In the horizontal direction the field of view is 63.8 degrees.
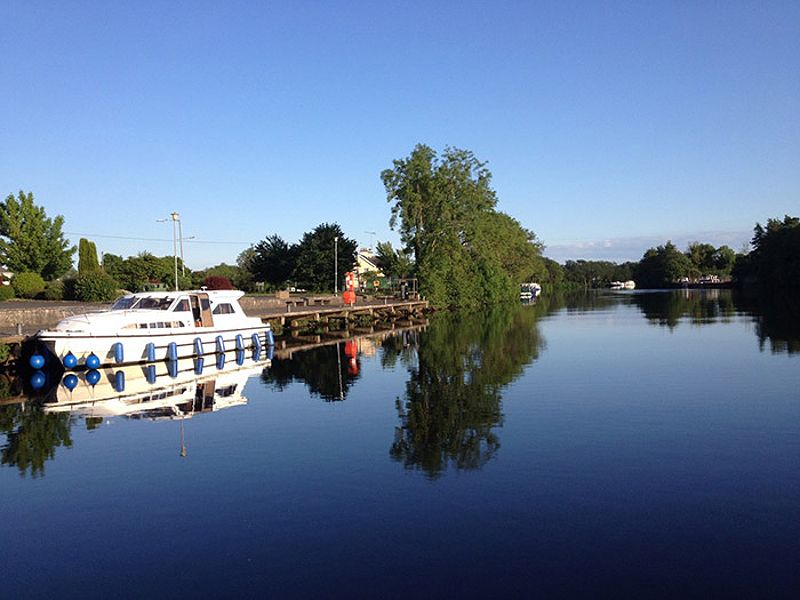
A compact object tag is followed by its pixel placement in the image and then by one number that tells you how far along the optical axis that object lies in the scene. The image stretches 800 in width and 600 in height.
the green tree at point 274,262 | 85.44
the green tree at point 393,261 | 79.56
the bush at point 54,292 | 50.72
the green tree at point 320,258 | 81.19
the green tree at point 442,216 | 72.00
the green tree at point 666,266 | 178.75
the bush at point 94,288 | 48.72
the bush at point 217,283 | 65.56
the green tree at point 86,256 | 63.59
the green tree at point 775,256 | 99.25
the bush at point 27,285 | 51.38
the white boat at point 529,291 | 111.03
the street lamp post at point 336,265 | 77.31
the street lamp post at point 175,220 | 42.78
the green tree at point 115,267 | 70.71
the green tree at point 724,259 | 178.25
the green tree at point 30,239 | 60.69
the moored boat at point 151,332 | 24.30
